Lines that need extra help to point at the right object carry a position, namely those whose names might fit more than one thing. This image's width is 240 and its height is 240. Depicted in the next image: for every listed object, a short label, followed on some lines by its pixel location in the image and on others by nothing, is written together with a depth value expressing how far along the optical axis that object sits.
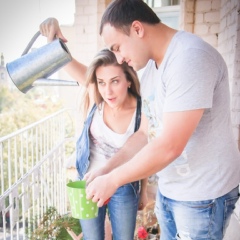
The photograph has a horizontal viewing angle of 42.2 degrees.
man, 0.80
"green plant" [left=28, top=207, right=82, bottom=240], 1.95
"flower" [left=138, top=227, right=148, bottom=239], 2.11
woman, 1.44
